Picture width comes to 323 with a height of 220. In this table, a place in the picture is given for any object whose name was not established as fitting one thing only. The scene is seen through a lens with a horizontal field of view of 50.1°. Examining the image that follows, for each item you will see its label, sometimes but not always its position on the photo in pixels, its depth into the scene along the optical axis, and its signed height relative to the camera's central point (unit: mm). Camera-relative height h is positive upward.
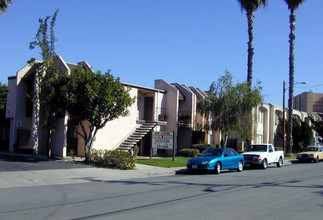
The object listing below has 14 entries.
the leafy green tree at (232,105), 27781 +2857
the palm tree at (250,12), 30219 +11368
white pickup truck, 21775 -921
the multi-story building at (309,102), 86388 +10693
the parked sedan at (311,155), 29864 -1074
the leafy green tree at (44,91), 19500 +2544
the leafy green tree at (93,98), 18281 +2092
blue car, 17578 -1083
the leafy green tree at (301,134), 43562 +1076
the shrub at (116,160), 18438 -1220
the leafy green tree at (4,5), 15718 +5898
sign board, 23077 -75
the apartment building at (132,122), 22719 +1174
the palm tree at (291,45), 32247 +9276
